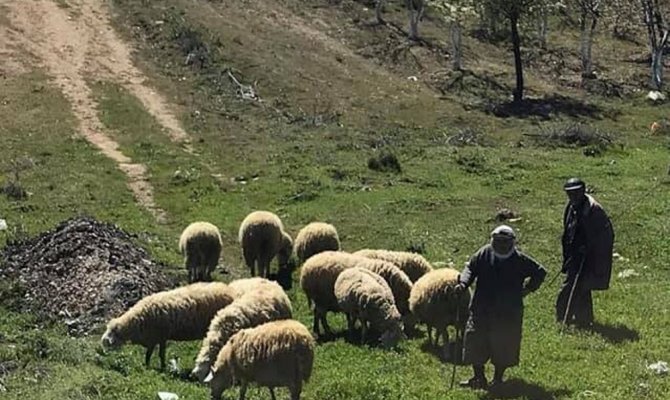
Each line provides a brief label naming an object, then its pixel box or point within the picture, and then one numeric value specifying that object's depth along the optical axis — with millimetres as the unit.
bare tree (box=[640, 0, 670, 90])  55081
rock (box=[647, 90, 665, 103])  52500
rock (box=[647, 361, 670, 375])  14070
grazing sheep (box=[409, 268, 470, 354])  16297
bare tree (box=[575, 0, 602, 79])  58062
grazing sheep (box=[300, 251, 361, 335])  18391
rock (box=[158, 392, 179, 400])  13547
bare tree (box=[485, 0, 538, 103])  50922
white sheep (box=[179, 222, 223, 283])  22344
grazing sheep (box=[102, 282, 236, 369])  16312
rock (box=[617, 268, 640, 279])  21586
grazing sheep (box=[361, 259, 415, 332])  18422
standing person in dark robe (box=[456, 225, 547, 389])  13500
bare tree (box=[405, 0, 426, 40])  61000
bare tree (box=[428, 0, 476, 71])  54969
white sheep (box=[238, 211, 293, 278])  22875
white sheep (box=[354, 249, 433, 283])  19875
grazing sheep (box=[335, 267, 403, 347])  16750
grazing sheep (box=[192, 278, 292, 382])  14883
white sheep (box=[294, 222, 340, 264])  22891
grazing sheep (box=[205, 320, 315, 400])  13492
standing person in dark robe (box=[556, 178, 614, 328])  16344
